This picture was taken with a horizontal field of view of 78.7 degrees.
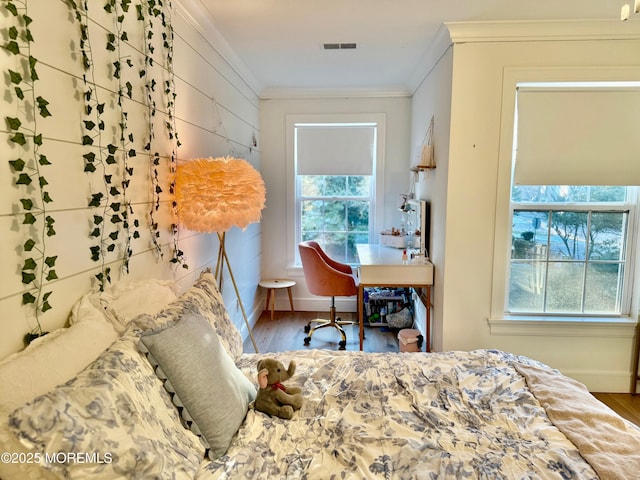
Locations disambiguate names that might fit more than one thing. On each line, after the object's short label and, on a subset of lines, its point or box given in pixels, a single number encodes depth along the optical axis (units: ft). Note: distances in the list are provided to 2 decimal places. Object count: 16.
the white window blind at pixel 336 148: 14.40
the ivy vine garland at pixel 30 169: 3.52
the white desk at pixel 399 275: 10.05
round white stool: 13.75
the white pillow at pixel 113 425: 2.65
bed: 2.91
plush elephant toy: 4.94
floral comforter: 4.00
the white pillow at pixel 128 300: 4.63
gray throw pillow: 4.06
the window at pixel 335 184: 14.42
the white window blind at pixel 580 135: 8.53
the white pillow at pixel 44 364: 2.60
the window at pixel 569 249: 9.05
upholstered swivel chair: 11.67
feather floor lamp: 6.52
